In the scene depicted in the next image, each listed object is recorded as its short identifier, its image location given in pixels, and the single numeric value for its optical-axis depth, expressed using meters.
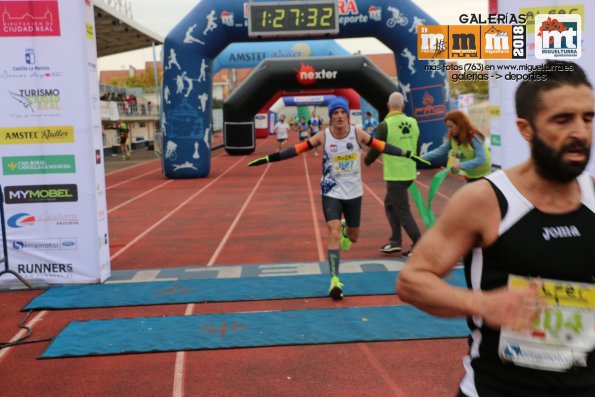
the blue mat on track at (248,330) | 5.30
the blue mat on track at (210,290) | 6.62
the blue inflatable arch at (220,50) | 18.09
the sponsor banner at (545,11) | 7.61
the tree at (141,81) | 86.31
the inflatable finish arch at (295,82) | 23.34
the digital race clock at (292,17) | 17.53
